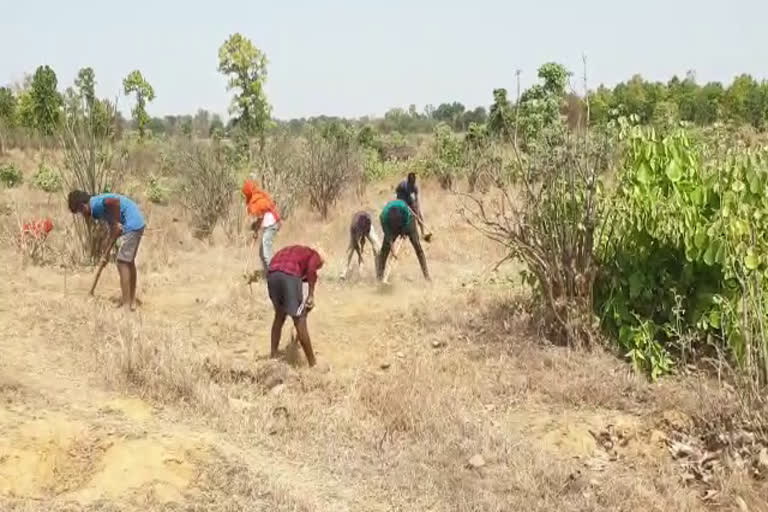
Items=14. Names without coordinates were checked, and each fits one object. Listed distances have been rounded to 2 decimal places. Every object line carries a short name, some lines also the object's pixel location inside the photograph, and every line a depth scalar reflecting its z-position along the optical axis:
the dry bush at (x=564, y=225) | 5.91
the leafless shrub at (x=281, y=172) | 14.19
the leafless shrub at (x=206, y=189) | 13.29
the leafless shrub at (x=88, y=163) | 9.70
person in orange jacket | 8.25
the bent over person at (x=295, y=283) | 5.71
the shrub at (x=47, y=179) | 17.56
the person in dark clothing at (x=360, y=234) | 8.77
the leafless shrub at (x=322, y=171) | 15.09
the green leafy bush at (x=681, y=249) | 5.02
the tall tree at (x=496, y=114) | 21.59
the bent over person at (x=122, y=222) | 7.31
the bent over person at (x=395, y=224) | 8.38
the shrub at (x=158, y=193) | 17.17
